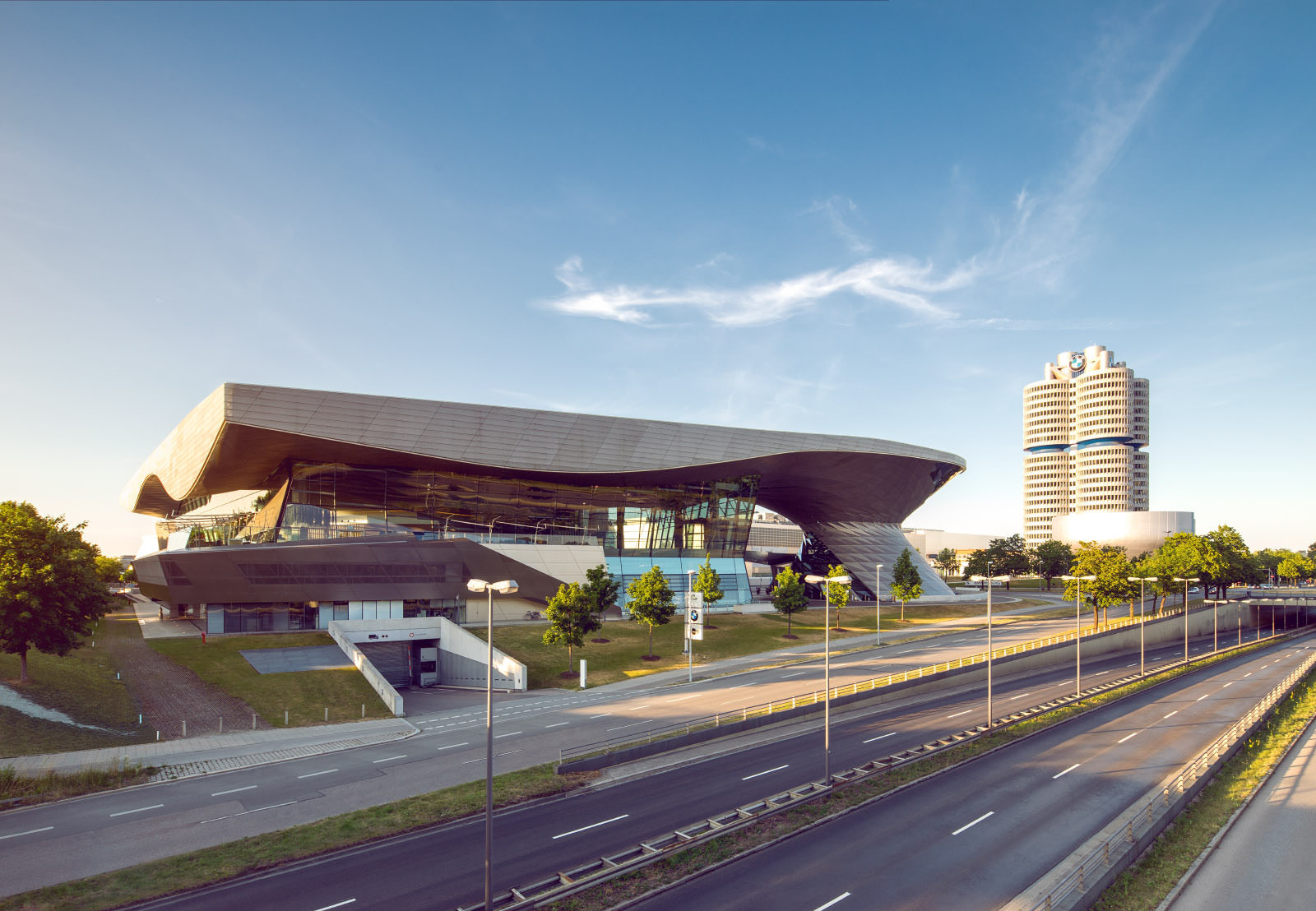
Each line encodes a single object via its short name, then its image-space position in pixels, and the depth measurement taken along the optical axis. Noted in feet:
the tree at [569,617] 155.43
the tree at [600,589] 165.14
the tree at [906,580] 239.71
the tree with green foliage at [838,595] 218.38
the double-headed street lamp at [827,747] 71.87
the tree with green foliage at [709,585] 195.31
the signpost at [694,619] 149.02
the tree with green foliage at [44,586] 109.81
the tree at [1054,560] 374.43
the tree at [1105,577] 210.59
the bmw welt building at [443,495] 178.81
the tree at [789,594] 200.75
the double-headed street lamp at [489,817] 47.12
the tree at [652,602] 172.65
